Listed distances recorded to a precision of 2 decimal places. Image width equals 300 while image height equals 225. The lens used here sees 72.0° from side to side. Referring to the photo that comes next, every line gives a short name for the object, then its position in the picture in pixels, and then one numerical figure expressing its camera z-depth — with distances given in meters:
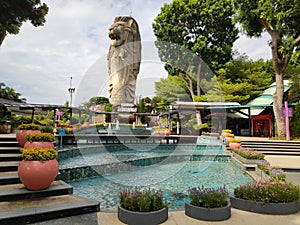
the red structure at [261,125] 22.91
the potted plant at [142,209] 2.88
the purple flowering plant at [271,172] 4.71
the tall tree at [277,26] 14.84
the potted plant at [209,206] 3.04
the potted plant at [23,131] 6.11
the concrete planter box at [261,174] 5.42
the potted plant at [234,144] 11.23
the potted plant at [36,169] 3.67
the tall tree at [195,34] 24.06
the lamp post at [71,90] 28.32
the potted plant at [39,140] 4.95
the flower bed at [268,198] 3.28
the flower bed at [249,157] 7.64
